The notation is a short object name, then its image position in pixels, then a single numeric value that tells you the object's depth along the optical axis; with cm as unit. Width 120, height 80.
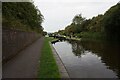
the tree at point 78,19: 4115
